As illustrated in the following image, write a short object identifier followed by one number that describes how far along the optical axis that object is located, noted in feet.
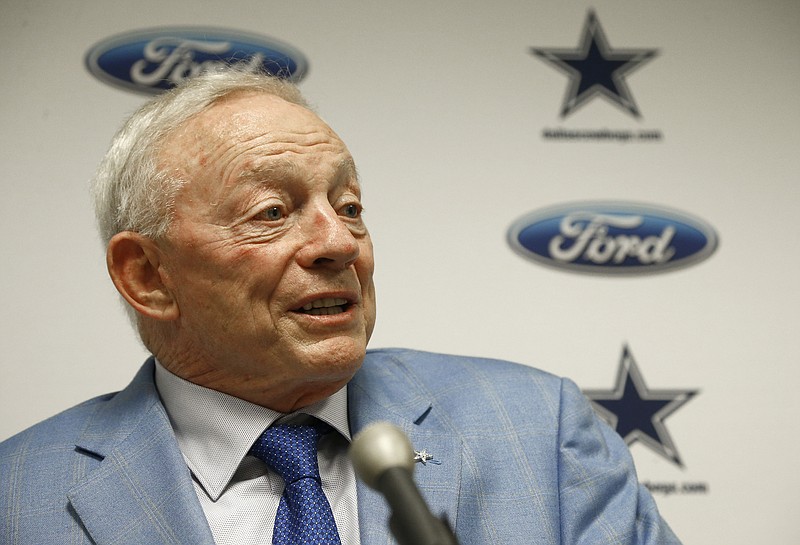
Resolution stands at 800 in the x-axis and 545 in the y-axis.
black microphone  4.41
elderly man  6.18
